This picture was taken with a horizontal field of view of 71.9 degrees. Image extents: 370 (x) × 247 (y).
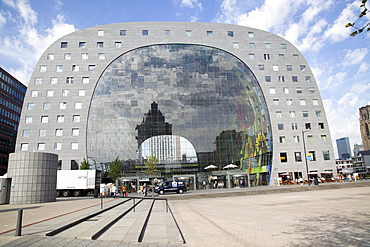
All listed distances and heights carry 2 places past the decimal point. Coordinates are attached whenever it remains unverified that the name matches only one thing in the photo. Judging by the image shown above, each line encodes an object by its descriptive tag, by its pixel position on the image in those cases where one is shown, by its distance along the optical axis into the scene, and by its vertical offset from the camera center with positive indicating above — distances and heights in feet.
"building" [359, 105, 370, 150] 490.69 +74.12
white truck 127.24 -3.28
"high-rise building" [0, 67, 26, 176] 249.34 +66.67
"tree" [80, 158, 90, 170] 152.66 +5.71
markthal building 163.32 +43.86
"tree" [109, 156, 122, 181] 155.43 +2.79
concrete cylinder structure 79.87 -0.07
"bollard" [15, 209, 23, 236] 27.35 -5.12
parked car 125.49 -7.67
